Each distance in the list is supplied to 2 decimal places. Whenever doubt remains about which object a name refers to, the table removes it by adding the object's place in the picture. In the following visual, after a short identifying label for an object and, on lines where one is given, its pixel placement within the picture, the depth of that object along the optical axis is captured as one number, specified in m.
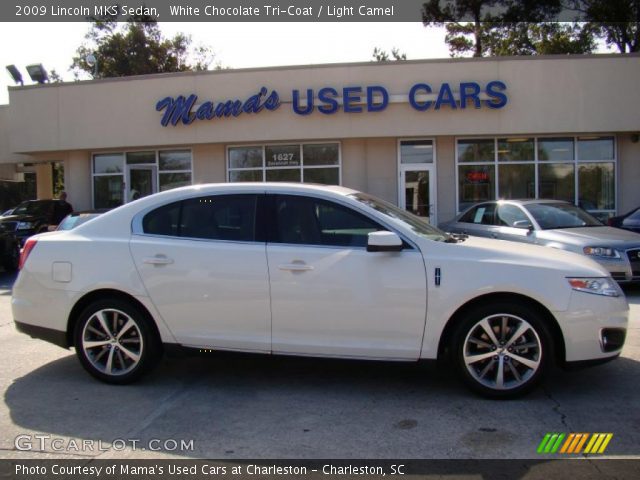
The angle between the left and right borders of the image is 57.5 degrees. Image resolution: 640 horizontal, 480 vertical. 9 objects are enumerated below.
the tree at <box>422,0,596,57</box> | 25.55
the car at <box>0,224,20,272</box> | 12.93
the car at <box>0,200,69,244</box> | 14.18
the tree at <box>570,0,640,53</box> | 23.42
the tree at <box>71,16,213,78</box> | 36.41
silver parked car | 8.48
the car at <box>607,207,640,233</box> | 11.02
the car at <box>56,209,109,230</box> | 10.67
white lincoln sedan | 4.31
